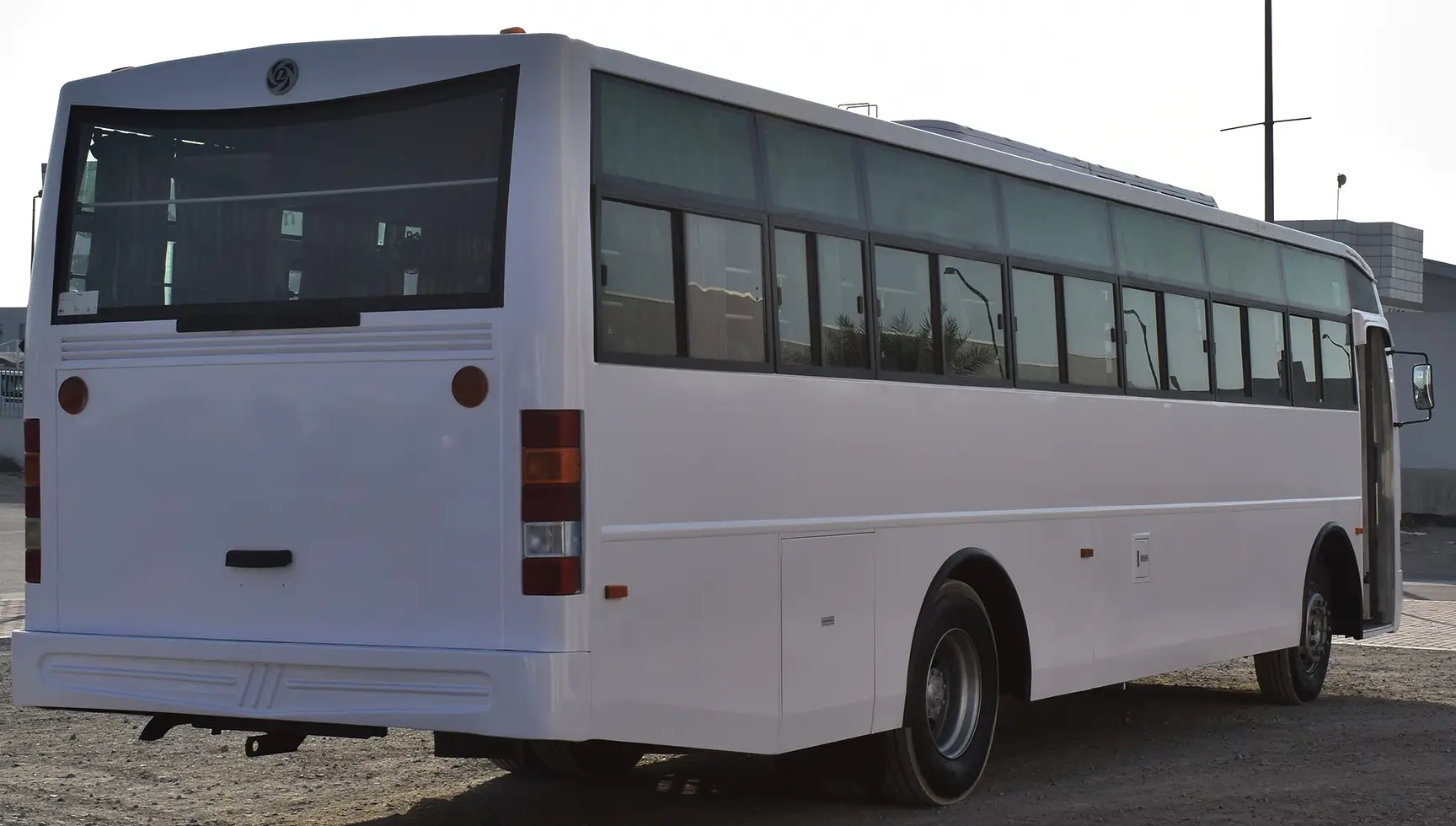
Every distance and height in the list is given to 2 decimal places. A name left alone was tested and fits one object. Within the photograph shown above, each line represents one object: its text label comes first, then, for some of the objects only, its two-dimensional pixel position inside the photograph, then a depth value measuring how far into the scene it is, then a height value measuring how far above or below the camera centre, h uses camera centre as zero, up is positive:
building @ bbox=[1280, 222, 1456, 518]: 34.69 +2.86
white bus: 6.93 +0.24
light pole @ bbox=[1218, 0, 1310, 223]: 34.47 +6.41
